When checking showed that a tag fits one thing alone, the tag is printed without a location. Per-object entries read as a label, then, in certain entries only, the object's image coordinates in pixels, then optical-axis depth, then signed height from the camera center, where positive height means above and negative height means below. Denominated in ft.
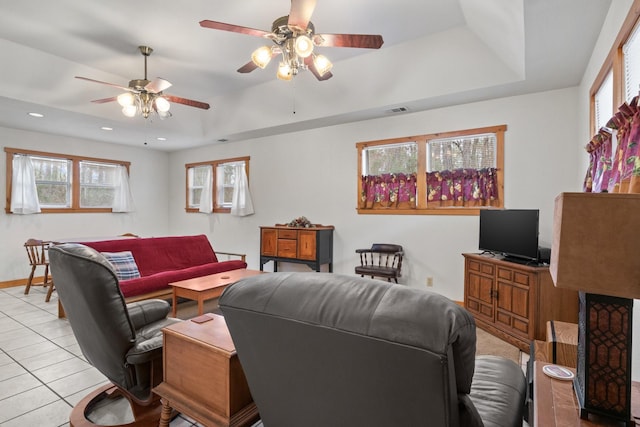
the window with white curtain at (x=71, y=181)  18.97 +1.64
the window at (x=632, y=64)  6.05 +2.81
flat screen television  9.98 -0.74
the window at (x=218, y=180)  21.79 +1.94
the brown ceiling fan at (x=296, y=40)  7.63 +4.28
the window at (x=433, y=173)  13.19 +1.59
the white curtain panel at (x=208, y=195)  22.52 +0.91
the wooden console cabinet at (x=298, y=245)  16.24 -1.84
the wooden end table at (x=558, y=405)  3.19 -2.05
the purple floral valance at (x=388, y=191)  15.03 +0.85
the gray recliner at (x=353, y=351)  2.41 -1.17
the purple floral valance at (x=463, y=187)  13.05 +0.92
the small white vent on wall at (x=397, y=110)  14.19 +4.34
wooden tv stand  9.39 -2.69
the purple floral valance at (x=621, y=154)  4.58 +0.94
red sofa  11.47 -2.33
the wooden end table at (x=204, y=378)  4.26 -2.32
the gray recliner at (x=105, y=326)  5.36 -2.00
